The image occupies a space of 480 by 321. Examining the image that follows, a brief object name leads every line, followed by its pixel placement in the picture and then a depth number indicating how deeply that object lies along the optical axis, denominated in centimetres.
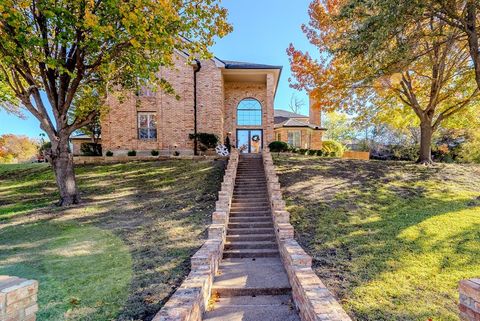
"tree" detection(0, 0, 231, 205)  770
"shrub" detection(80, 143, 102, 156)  1984
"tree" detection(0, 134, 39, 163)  3758
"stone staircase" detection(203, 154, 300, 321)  445
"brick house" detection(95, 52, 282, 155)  1856
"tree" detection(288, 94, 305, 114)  4738
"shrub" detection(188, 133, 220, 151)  1828
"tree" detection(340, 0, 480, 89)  773
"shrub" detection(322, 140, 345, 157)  2688
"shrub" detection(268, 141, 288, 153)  1845
